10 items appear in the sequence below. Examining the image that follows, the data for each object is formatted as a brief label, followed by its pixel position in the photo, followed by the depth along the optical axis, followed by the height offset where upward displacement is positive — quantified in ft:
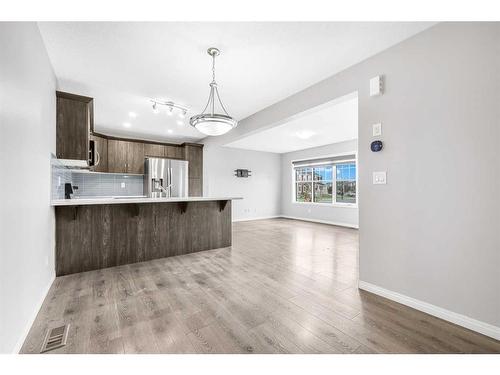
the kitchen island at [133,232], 8.98 -2.12
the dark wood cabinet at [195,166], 20.31 +2.00
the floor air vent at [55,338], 4.67 -3.38
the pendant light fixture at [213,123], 8.10 +2.46
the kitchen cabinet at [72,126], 8.95 +2.54
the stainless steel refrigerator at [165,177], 18.28 +0.90
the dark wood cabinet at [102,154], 16.65 +2.55
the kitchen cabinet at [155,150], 19.17 +3.30
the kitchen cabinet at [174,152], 20.12 +3.33
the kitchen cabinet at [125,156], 17.63 +2.56
